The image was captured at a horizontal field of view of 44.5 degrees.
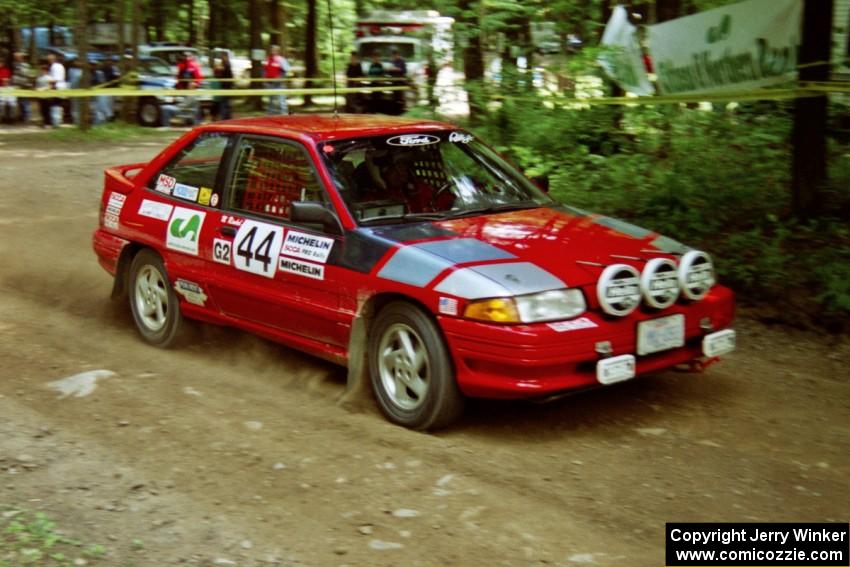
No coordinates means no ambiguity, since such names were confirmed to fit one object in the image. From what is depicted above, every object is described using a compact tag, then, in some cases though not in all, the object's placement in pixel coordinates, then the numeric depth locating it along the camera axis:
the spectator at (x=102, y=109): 23.86
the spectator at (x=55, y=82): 24.31
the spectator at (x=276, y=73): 27.64
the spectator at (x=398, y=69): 21.42
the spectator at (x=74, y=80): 24.87
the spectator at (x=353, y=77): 23.19
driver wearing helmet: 6.01
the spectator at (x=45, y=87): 24.20
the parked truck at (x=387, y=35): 29.02
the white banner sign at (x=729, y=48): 8.59
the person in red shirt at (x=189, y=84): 25.47
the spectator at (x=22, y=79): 25.50
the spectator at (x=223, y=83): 25.26
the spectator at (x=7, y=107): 24.88
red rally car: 5.06
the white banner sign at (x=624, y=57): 10.91
